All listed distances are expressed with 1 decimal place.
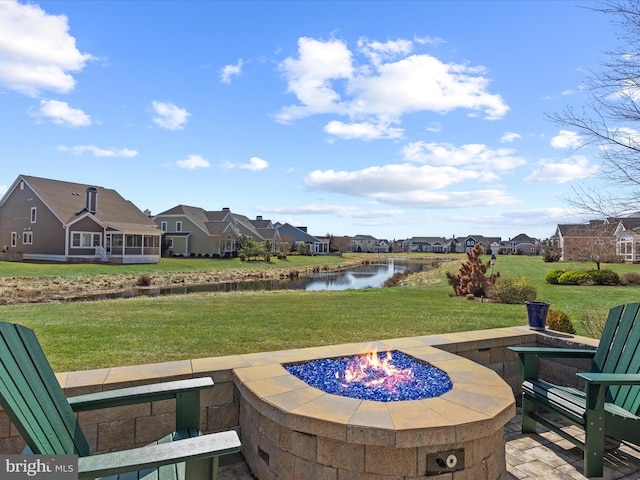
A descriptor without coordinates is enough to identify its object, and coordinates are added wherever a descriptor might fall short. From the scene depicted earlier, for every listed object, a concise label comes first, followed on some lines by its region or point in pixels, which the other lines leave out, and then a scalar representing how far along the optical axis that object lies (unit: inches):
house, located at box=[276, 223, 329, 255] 2709.2
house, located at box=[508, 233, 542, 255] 3459.6
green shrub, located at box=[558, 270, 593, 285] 772.0
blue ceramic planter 218.7
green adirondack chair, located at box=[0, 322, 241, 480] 73.0
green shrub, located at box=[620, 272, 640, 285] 752.7
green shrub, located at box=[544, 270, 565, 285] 807.1
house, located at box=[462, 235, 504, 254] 3718.0
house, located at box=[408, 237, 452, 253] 3946.9
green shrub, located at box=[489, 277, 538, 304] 502.4
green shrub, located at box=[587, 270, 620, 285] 761.6
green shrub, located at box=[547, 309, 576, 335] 231.5
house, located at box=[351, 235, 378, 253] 3956.7
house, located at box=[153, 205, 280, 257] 1696.6
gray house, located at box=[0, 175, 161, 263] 1164.5
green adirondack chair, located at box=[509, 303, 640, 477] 122.3
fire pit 97.7
